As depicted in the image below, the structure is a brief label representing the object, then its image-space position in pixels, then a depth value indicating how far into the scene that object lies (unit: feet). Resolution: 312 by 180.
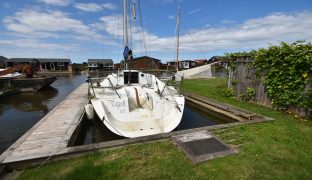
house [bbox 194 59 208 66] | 195.48
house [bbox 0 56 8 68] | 133.18
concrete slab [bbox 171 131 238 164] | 11.67
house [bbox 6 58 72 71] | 145.48
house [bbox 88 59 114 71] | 151.07
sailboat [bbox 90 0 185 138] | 17.17
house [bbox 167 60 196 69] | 168.47
